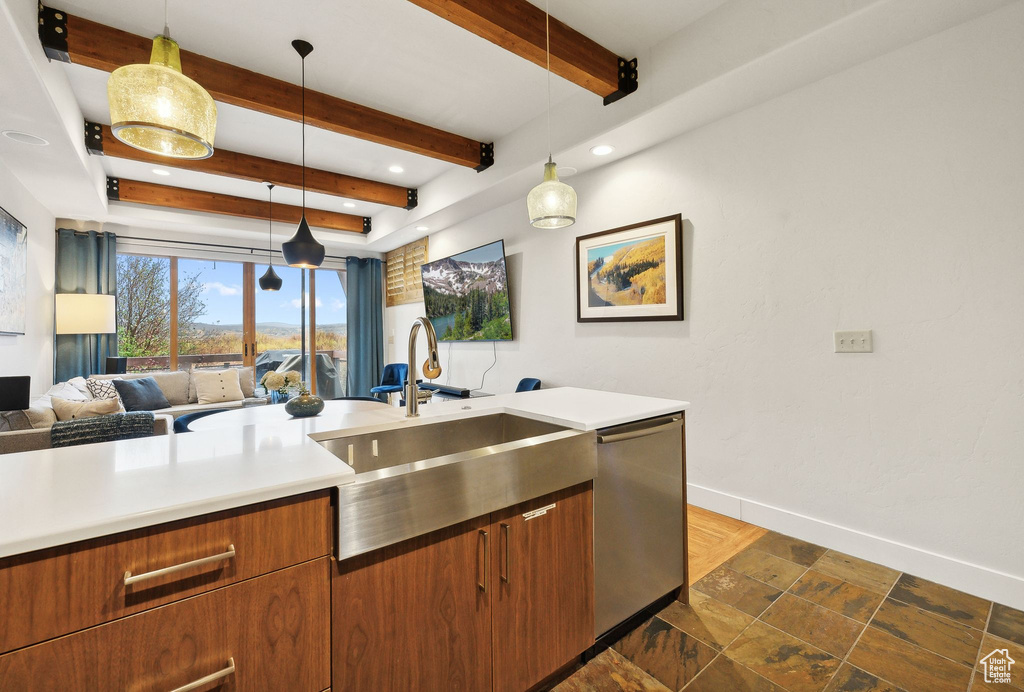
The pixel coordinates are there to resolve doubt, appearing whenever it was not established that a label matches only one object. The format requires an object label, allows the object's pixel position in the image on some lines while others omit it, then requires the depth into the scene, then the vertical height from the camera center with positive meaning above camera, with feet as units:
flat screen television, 14.33 +1.85
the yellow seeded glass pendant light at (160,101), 3.92 +2.20
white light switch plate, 7.15 +0.04
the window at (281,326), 19.39 +1.04
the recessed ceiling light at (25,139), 8.51 +4.09
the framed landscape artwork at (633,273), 9.64 +1.68
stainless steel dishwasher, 5.13 -2.04
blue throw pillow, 14.38 -1.37
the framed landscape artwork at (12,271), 9.93 +1.88
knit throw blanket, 7.35 -1.28
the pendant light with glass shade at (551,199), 6.34 +2.07
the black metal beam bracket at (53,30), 6.97 +4.93
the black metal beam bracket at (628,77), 8.60 +5.06
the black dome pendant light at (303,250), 10.59 +2.34
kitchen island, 2.49 -1.55
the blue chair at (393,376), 18.70 -1.10
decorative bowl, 7.50 -0.92
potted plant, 9.89 -0.69
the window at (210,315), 17.92 +1.43
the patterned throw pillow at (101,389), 13.22 -1.08
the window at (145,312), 16.97 +1.50
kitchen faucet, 5.32 -0.20
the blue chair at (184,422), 10.89 -1.74
